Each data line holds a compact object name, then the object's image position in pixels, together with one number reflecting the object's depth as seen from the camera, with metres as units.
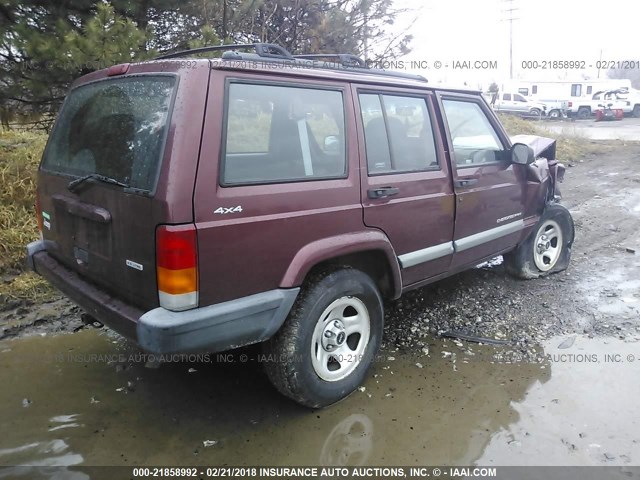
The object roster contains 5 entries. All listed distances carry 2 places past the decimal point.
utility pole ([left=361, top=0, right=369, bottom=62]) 7.56
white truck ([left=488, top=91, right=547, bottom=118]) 28.17
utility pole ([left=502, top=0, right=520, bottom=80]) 42.50
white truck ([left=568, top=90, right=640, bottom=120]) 29.06
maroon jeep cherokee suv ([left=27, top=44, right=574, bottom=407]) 2.22
